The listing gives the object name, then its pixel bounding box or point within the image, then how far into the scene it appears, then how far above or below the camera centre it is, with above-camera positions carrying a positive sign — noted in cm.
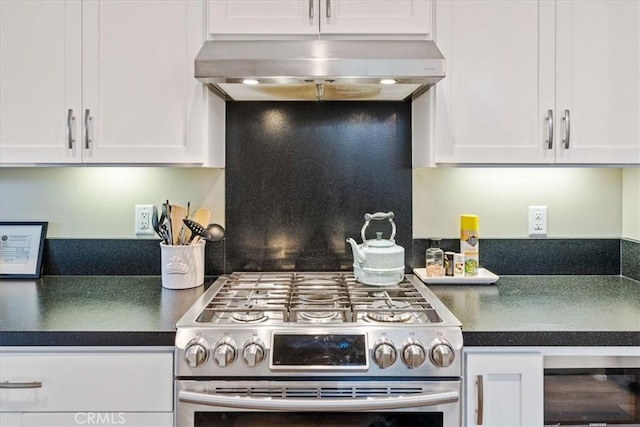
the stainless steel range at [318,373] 118 -42
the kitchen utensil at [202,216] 181 -4
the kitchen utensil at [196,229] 168 -8
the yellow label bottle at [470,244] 178 -14
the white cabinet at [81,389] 123 -48
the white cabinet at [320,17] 156 +63
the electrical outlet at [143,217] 191 -5
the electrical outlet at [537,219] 190 -5
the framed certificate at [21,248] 185 -17
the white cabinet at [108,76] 158 +43
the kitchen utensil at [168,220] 171 -5
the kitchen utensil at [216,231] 174 -10
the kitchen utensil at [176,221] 172 -6
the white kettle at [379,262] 165 -19
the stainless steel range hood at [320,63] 138 +42
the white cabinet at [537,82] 157 +42
